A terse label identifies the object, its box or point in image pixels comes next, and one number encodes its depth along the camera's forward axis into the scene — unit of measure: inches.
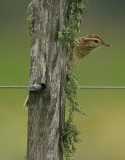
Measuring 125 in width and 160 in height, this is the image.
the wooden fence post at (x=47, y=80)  248.7
